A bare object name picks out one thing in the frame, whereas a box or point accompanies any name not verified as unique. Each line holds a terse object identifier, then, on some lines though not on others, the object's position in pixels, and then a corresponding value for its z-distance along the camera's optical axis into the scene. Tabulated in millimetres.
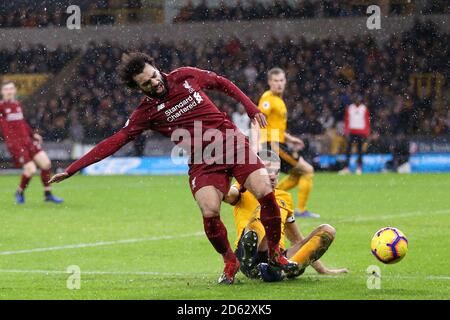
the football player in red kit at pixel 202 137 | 16953
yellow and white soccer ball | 16937
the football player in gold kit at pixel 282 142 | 29141
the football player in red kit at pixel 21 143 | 35344
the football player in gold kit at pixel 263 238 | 17109
